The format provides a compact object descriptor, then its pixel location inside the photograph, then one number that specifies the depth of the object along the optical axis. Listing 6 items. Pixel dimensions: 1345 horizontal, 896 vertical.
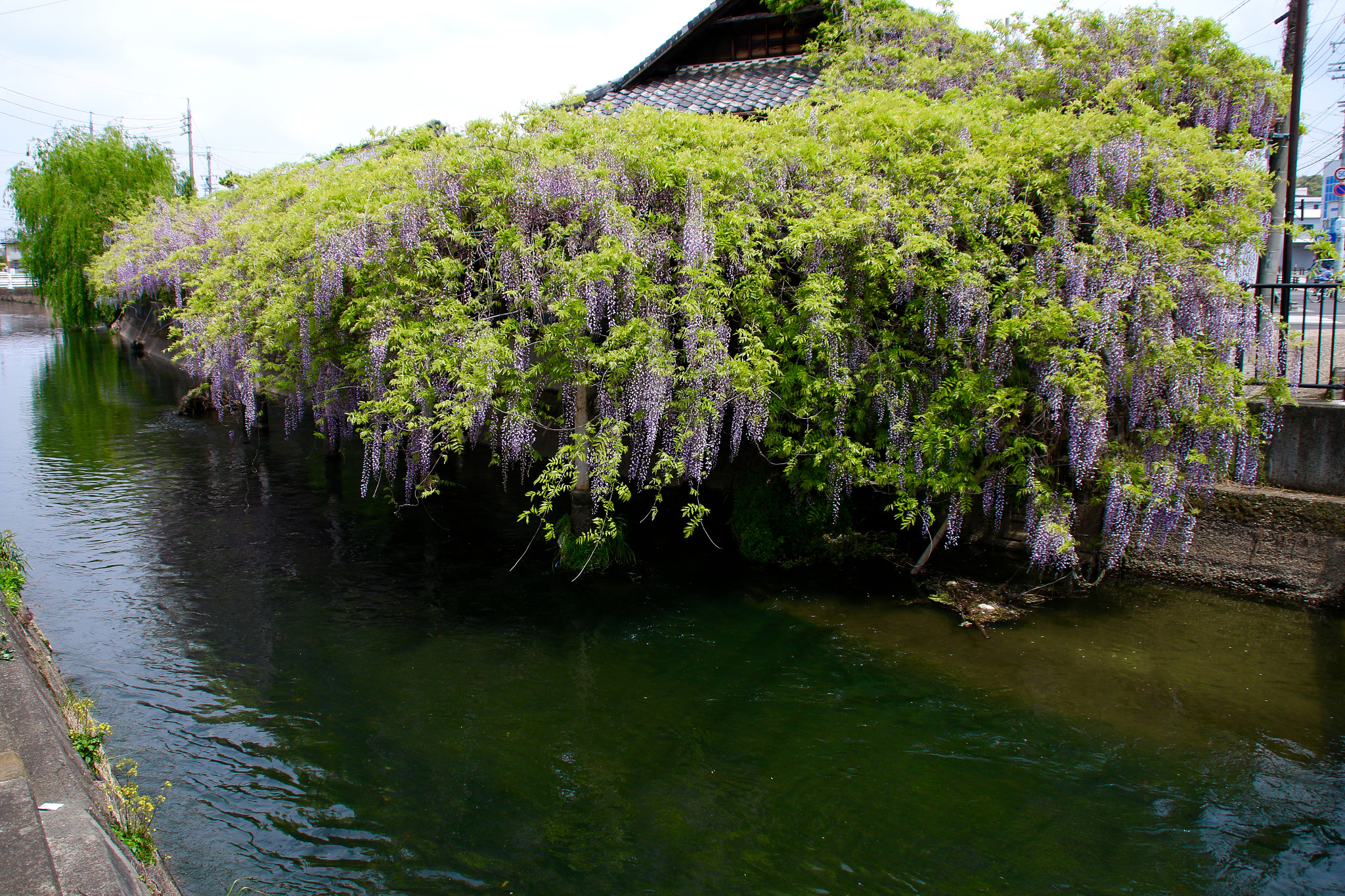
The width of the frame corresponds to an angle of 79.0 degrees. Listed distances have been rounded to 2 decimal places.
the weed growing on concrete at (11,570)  7.22
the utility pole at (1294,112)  8.98
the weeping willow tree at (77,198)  31.89
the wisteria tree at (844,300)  7.78
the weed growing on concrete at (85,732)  5.20
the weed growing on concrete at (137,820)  4.50
